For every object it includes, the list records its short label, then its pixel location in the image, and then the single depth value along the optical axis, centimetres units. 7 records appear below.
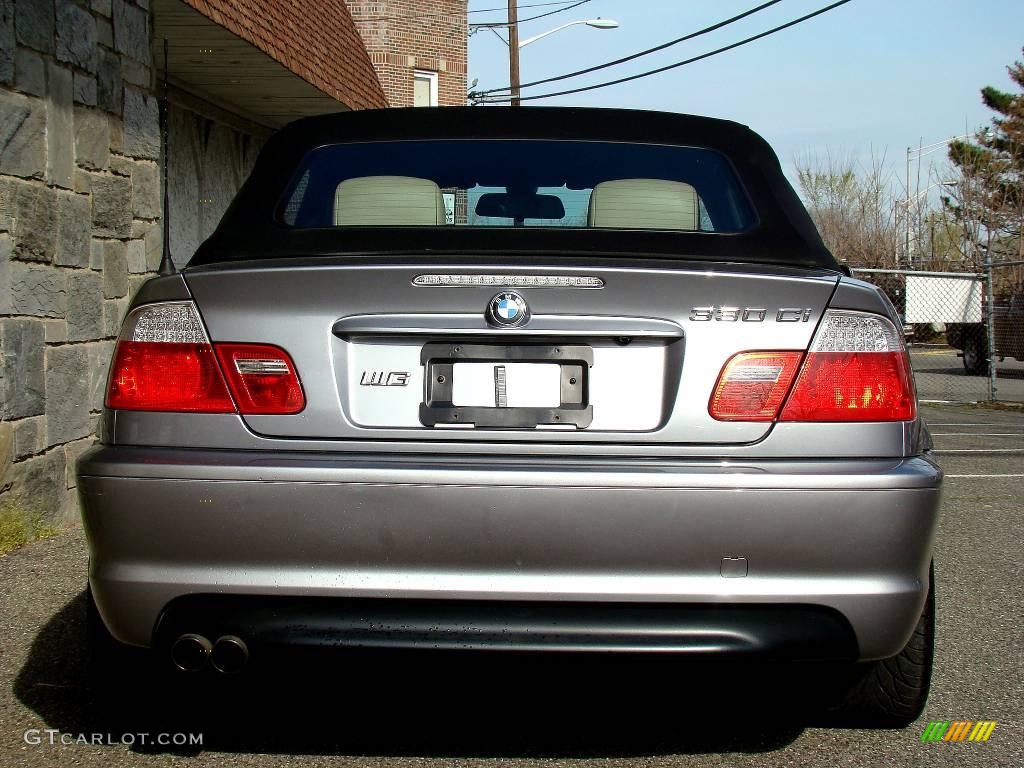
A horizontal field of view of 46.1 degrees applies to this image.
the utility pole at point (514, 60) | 2934
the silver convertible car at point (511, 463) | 252
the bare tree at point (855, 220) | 3684
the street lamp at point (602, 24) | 2730
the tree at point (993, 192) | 3475
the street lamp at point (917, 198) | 3636
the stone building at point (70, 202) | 550
